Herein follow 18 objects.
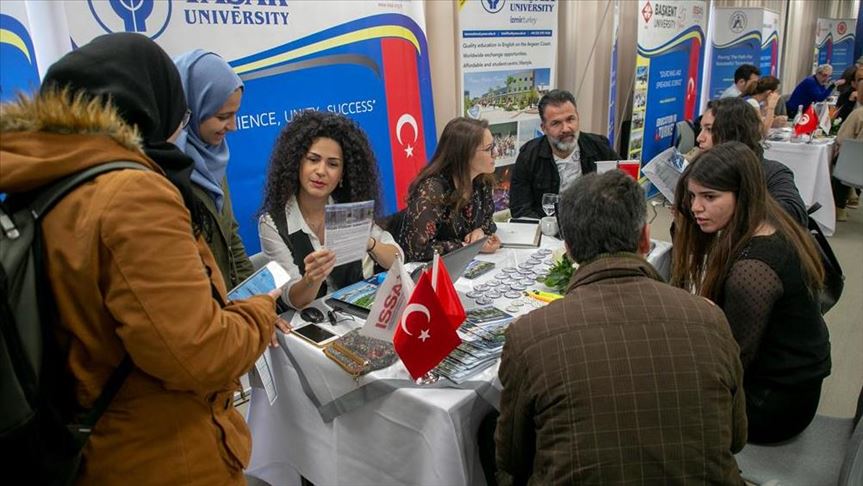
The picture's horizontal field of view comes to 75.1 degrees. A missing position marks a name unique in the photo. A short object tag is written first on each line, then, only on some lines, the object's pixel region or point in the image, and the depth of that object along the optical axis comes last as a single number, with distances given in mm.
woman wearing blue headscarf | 1746
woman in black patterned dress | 2492
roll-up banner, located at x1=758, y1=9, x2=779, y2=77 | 8531
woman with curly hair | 2084
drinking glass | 2668
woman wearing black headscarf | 839
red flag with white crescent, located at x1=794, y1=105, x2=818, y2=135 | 5301
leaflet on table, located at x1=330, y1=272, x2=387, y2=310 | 1845
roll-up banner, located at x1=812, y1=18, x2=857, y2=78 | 11914
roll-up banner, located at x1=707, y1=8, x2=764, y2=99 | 7652
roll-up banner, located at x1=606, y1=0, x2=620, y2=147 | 5277
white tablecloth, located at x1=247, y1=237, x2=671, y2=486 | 1377
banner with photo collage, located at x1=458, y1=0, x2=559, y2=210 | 4137
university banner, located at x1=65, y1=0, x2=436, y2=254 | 2477
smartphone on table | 1622
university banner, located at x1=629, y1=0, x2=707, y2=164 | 5742
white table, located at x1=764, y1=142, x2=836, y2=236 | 4977
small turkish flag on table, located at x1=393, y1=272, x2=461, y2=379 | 1341
